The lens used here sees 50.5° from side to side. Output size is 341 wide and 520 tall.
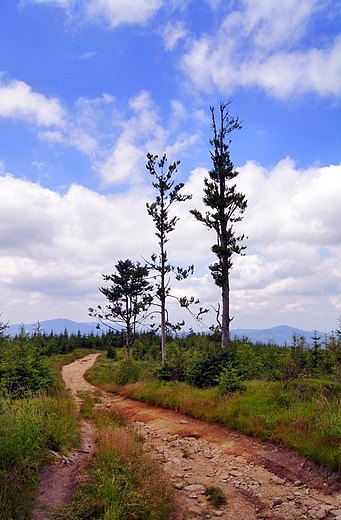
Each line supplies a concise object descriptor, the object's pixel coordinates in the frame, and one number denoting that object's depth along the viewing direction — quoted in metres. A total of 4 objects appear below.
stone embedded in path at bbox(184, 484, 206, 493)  6.38
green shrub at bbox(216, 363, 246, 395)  12.45
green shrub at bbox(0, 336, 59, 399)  12.52
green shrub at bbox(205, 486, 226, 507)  5.81
